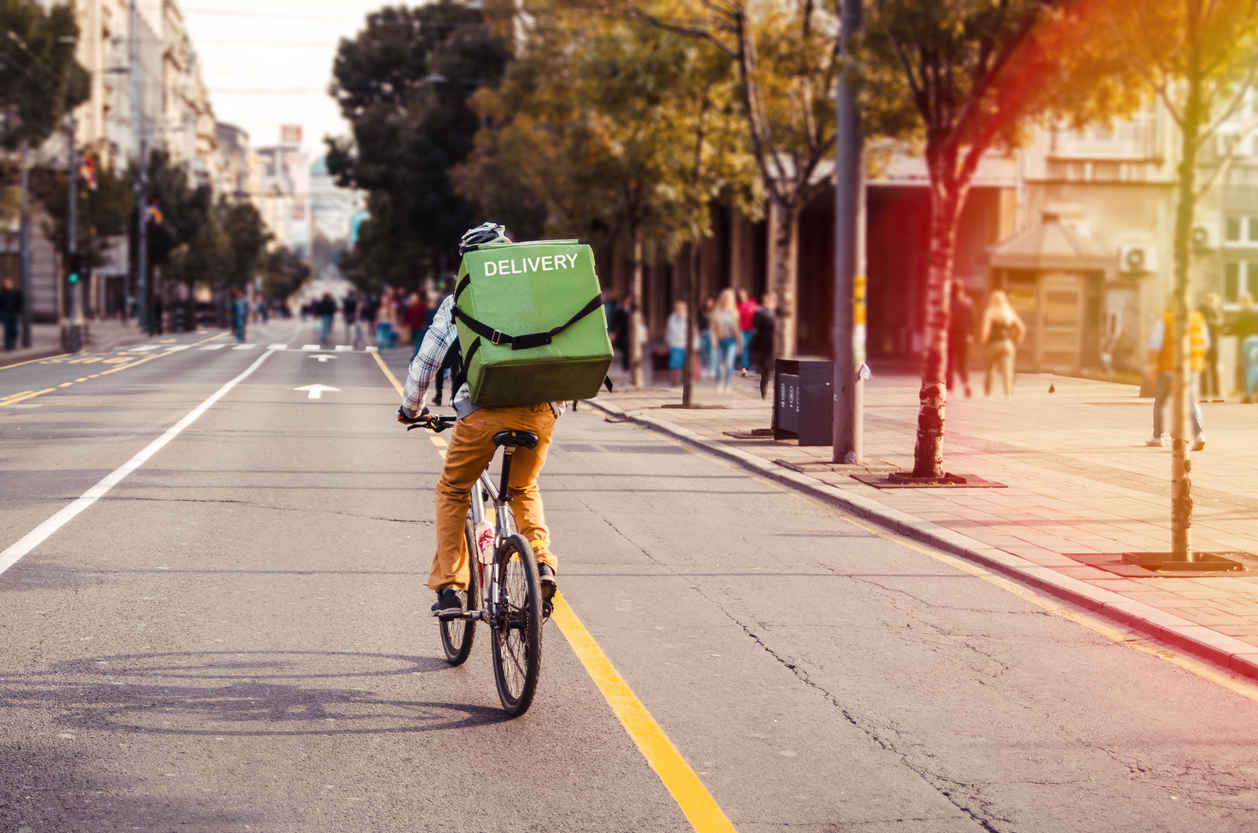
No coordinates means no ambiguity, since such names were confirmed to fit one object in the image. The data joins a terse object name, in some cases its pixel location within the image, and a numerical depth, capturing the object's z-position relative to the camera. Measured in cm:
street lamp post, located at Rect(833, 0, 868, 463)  1448
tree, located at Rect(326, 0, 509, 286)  5853
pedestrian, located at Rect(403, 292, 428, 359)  3734
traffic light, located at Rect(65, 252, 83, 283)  4075
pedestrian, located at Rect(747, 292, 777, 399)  2653
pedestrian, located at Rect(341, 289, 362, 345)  5291
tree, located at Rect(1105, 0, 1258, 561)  869
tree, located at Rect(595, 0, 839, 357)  1973
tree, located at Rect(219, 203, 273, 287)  9806
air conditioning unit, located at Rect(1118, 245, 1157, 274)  2595
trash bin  1577
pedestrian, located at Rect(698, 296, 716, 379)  3064
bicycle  526
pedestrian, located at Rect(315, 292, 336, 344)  4944
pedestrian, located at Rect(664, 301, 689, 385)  2720
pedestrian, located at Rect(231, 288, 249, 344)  5059
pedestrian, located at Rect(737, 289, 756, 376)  2966
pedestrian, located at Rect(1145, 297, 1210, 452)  1402
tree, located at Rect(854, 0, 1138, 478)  1264
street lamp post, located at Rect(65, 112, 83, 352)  3947
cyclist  557
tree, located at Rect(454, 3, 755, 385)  2202
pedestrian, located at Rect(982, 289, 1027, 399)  2094
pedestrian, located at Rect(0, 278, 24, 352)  3522
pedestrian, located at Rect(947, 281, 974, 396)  2275
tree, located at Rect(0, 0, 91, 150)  3712
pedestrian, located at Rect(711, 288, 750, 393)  2667
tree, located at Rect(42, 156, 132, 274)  4888
